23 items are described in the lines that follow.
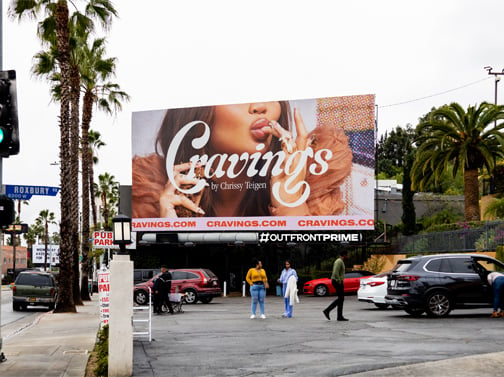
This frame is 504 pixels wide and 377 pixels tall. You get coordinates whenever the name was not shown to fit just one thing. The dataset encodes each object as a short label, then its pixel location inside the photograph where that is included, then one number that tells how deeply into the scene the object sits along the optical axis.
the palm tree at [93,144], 52.78
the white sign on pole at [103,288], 18.22
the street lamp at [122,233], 12.18
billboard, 47.03
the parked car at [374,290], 26.10
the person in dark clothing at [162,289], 25.45
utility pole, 68.06
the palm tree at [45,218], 136.88
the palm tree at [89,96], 37.97
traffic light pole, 12.72
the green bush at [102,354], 11.36
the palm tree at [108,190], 88.84
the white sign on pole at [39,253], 104.81
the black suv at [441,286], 20.61
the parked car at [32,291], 34.44
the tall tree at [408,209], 49.66
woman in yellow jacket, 22.12
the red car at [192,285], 35.22
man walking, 20.48
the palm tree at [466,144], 39.78
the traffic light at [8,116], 11.92
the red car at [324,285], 39.78
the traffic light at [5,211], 12.47
